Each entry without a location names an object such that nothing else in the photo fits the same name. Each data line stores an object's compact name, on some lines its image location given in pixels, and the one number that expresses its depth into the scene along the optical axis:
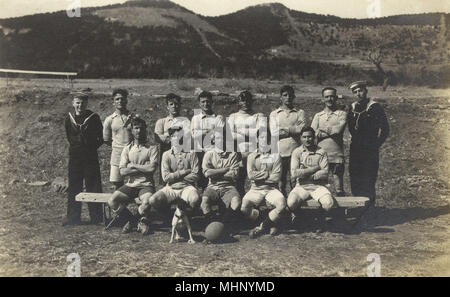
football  5.17
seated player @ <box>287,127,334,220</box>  5.31
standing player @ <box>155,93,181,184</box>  5.59
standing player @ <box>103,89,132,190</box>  5.77
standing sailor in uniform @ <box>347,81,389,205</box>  5.88
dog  5.20
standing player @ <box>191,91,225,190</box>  5.55
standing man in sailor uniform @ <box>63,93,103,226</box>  5.83
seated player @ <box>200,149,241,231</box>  5.28
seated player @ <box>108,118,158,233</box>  5.44
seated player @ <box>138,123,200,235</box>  5.24
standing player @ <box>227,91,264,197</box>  5.58
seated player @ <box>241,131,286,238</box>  5.29
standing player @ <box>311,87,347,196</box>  5.77
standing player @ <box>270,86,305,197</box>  5.72
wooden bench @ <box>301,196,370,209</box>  5.28
